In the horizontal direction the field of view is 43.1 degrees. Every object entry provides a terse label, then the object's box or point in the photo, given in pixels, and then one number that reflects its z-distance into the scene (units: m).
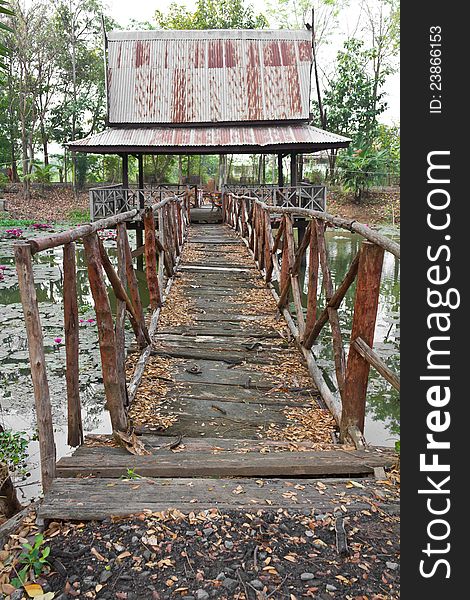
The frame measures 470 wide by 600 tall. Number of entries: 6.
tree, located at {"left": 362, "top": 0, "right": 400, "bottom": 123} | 29.99
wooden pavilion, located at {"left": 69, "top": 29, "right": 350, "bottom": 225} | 15.57
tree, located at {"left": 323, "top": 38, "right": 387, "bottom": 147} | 27.52
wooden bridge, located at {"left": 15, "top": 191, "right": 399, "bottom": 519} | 2.35
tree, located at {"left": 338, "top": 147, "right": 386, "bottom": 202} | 25.61
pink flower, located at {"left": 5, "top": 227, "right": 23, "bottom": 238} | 16.26
